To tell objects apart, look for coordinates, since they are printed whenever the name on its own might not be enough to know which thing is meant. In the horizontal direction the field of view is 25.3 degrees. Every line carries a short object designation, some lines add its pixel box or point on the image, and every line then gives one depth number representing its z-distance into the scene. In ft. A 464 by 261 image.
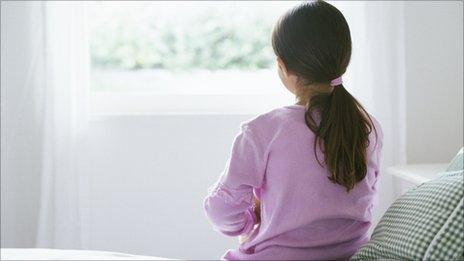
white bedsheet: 6.67
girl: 6.97
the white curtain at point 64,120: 10.15
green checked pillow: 5.86
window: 10.97
